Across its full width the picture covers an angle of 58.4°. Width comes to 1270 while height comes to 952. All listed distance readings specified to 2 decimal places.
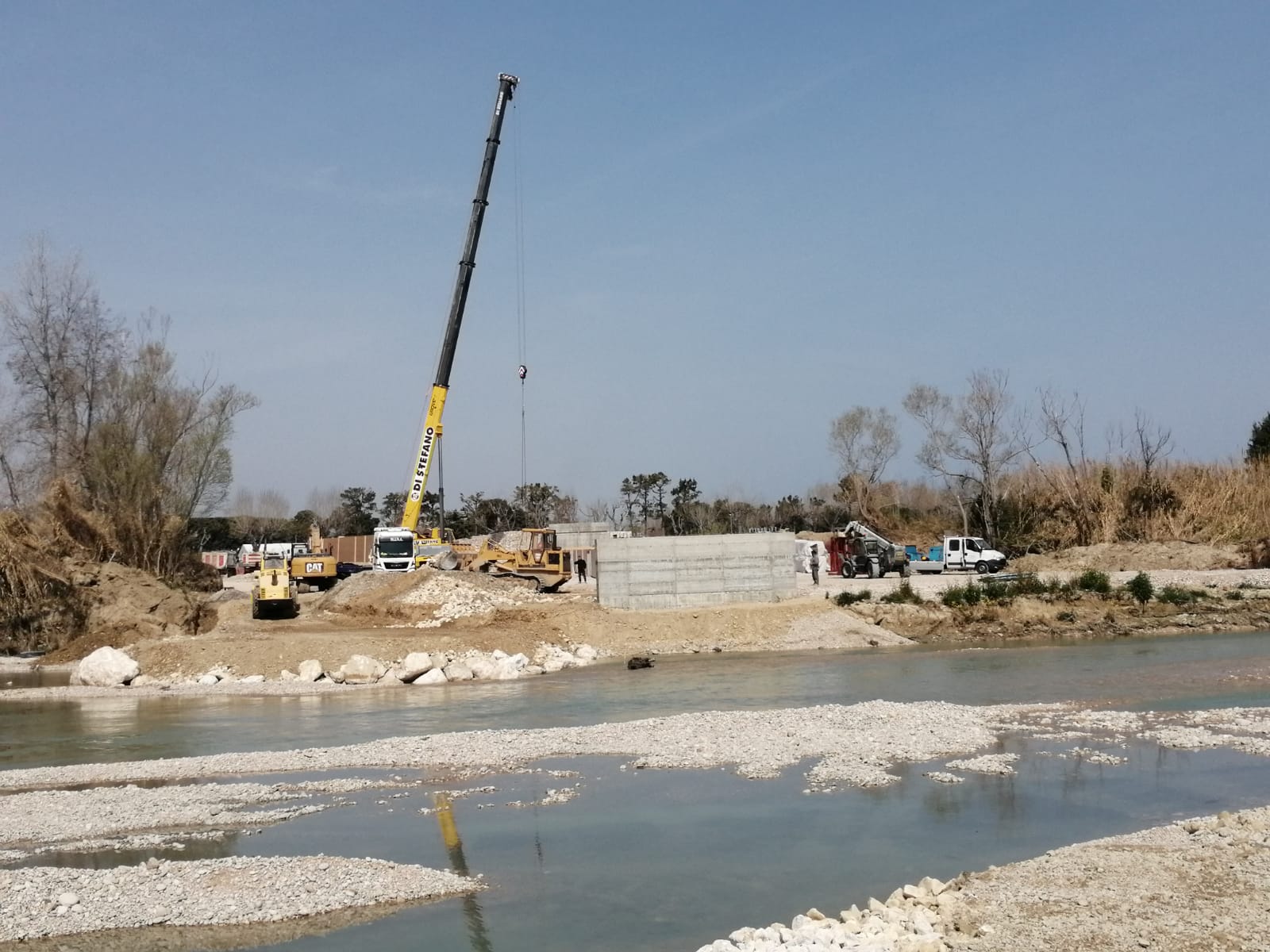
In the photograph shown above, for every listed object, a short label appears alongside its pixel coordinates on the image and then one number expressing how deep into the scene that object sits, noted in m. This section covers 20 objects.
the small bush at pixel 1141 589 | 37.88
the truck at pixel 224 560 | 72.69
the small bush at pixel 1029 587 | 38.62
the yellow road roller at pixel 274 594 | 38.78
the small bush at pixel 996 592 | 38.44
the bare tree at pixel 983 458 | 64.31
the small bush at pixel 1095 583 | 38.75
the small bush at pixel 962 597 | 38.28
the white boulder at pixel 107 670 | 31.22
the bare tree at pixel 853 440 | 78.38
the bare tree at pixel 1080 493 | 52.44
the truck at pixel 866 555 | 48.03
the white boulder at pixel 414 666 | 30.17
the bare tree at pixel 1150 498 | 50.75
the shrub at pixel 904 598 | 38.47
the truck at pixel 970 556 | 50.00
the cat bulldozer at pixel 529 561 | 43.75
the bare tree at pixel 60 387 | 47.75
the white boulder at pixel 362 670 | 30.25
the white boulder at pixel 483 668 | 30.66
